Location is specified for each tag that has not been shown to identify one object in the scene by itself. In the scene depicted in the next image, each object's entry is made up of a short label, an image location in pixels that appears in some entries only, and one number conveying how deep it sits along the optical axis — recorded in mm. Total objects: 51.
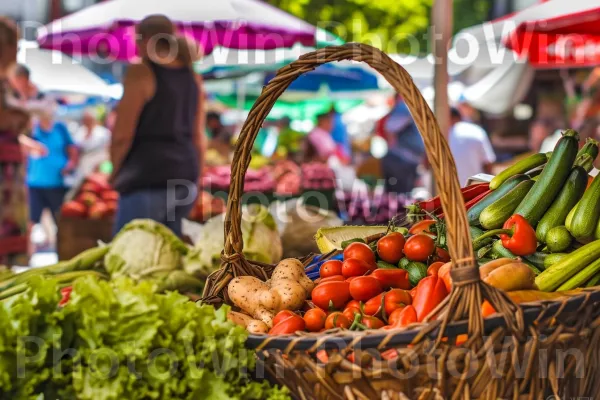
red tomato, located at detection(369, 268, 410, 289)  2172
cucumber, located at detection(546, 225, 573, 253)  2248
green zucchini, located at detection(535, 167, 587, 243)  2346
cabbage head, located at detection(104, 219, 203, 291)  3719
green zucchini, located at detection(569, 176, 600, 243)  2230
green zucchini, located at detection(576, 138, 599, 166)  2486
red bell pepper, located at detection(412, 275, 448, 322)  1833
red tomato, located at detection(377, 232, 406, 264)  2357
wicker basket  1604
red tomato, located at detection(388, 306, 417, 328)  1795
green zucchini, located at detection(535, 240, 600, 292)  1987
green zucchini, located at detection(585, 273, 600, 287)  2006
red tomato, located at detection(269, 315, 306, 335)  1853
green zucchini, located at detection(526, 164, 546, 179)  2674
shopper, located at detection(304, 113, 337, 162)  10344
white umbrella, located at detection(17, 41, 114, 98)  10664
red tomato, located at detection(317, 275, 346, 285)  2164
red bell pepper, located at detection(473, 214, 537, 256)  2248
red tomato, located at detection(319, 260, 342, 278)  2291
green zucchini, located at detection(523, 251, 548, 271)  2262
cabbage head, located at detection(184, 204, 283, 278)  3895
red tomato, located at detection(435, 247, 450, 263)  2293
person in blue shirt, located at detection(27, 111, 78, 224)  9734
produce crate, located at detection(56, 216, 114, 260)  6023
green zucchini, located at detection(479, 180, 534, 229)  2430
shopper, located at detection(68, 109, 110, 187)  11258
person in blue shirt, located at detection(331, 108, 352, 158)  11969
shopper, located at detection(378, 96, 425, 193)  9070
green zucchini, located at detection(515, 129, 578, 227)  2396
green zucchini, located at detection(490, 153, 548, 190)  2666
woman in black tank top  4816
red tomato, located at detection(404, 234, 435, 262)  2258
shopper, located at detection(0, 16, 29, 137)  5156
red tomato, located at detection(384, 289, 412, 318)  1961
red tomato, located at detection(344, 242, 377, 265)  2314
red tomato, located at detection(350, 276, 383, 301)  2068
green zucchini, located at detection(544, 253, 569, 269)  2203
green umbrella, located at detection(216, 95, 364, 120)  14102
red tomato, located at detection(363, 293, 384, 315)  2010
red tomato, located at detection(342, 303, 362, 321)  1961
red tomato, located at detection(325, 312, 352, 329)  1874
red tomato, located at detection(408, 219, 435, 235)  2484
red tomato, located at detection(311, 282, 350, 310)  2088
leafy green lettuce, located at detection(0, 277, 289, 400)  1505
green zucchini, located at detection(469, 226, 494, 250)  2385
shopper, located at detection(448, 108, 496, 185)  7723
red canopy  4664
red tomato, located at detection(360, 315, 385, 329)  1867
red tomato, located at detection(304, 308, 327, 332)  1941
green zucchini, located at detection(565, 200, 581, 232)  2277
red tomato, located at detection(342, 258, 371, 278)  2244
